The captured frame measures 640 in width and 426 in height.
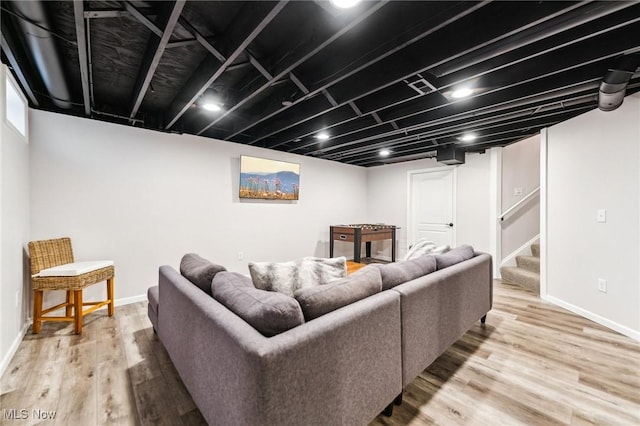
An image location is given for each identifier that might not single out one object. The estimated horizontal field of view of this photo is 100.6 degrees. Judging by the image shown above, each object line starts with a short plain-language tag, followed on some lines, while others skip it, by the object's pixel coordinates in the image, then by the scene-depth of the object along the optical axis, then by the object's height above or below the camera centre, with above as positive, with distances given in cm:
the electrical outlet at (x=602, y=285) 272 -74
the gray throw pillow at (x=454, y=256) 221 -39
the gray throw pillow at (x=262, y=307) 109 -42
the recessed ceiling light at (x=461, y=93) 228 +106
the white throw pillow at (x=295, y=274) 155 -37
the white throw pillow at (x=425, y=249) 254 -36
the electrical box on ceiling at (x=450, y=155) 449 +100
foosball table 491 -42
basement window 207 +90
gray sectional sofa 96 -64
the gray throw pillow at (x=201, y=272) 162 -39
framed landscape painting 427 +57
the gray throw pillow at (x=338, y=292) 126 -42
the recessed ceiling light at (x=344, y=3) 131 +105
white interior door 514 +14
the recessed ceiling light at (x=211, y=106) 268 +108
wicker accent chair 238 -62
